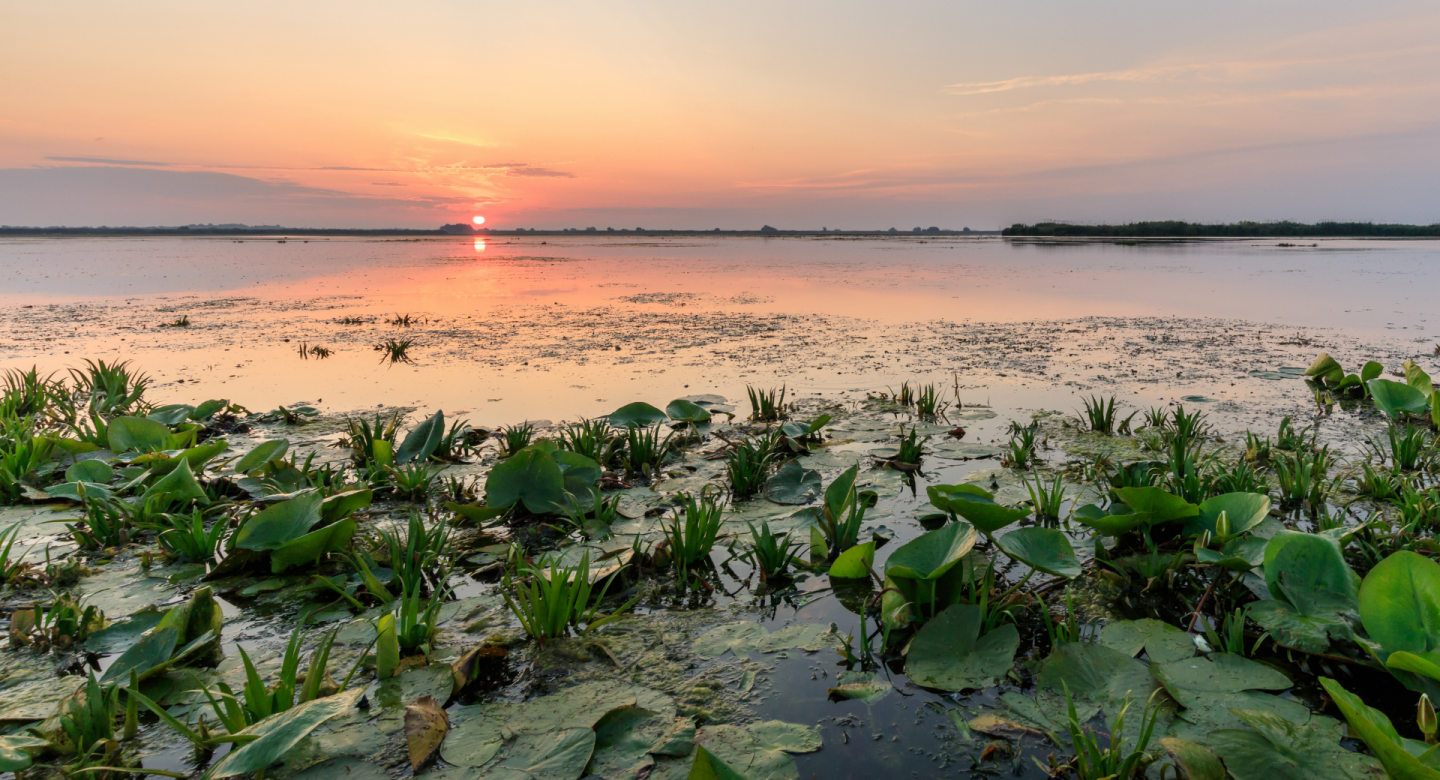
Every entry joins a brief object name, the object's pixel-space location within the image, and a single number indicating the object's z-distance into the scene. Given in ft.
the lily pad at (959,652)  5.97
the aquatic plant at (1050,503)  9.21
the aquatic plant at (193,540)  8.44
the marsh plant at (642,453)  11.89
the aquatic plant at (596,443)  11.81
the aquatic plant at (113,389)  15.34
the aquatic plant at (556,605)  6.69
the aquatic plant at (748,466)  10.79
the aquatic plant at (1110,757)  4.63
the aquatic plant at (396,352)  21.73
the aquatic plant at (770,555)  8.14
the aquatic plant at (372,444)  11.17
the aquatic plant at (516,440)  12.01
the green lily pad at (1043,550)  6.99
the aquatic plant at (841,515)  8.66
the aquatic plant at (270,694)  4.92
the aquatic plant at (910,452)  11.90
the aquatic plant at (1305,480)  9.55
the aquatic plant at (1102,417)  13.79
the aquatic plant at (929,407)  15.14
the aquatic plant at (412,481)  10.67
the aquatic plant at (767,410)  15.04
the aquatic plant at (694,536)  8.23
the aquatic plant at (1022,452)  11.56
